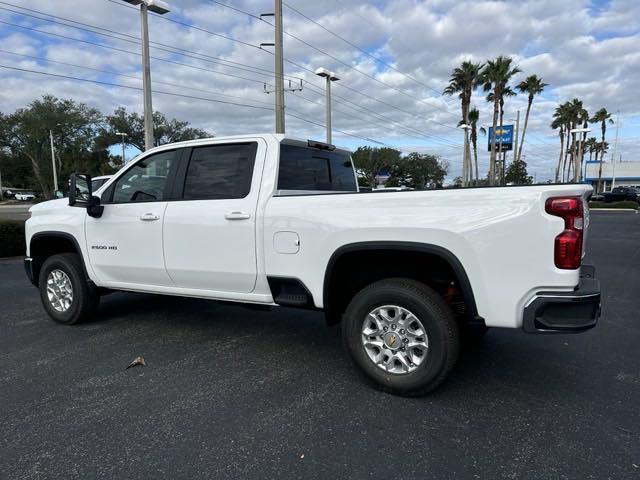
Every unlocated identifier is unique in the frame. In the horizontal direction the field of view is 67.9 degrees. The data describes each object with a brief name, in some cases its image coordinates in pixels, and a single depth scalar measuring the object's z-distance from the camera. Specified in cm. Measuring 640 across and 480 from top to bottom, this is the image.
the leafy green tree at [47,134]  5922
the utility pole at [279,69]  1767
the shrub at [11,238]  1046
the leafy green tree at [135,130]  6381
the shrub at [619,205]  3218
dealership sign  4044
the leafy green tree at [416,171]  8719
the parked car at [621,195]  4169
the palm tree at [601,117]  6549
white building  7350
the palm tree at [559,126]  6041
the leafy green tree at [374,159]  7981
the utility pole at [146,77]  1583
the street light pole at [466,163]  4286
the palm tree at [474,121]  5325
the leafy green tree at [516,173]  4754
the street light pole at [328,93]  2342
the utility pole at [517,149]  4709
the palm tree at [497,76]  4000
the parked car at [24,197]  6785
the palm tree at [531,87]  4831
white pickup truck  295
